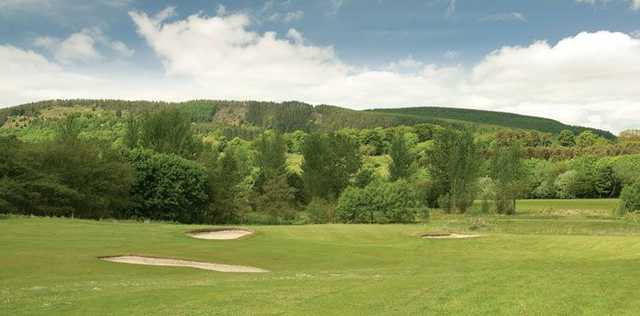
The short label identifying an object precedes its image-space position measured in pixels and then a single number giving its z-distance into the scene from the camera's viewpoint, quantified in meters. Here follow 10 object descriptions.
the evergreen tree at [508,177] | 87.00
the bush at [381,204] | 61.79
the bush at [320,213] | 68.19
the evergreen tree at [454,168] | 89.44
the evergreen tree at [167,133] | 79.06
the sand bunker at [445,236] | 39.94
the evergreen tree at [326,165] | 94.44
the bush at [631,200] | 73.75
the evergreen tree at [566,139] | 184.75
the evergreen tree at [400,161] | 95.06
